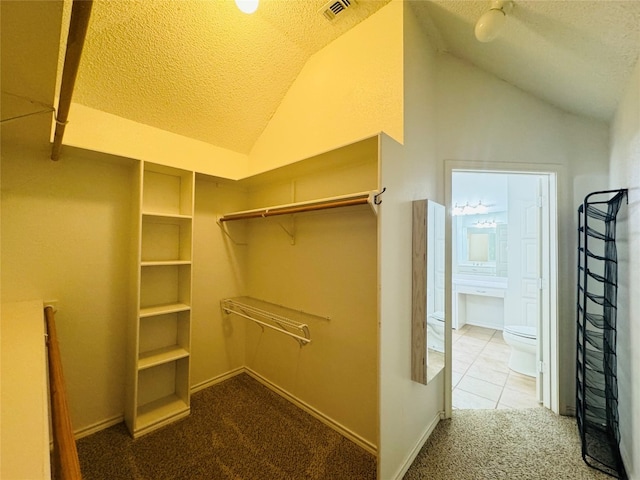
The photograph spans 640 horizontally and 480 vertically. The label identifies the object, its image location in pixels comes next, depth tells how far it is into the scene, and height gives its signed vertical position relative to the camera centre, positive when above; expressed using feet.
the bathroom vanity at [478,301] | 13.53 -3.22
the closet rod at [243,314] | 5.90 -2.23
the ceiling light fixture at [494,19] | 4.57 +4.04
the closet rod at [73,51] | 2.37 +2.06
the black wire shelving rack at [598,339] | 5.61 -2.16
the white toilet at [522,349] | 9.21 -3.79
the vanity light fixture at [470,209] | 14.70 +2.08
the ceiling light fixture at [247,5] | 4.77 +4.47
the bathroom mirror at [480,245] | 14.07 -0.02
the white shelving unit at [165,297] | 6.70 -1.51
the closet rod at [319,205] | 4.58 +0.83
